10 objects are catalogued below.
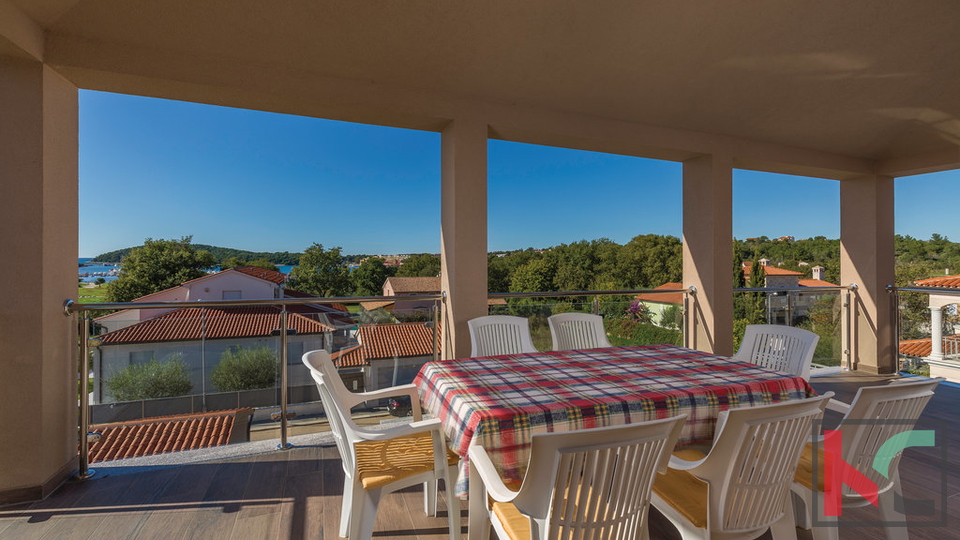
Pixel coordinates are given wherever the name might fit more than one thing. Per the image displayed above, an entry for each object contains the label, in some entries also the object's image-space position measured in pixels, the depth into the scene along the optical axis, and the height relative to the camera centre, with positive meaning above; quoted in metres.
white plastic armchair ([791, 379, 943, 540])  1.38 -0.54
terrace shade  2.28 +1.36
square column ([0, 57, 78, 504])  2.23 -0.07
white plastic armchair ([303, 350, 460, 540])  1.56 -0.77
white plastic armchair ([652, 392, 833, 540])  1.24 -0.62
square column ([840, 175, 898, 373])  4.94 -0.05
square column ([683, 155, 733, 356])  4.23 +0.13
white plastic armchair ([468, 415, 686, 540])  1.03 -0.55
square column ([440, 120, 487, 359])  3.30 +0.30
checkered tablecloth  1.45 -0.49
